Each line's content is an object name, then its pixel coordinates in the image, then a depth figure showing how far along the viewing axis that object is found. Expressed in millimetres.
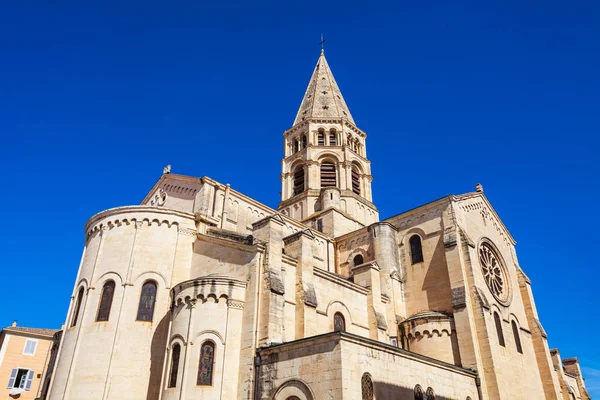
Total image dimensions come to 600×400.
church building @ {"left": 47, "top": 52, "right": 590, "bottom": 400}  18406
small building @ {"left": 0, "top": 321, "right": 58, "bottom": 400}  34281
